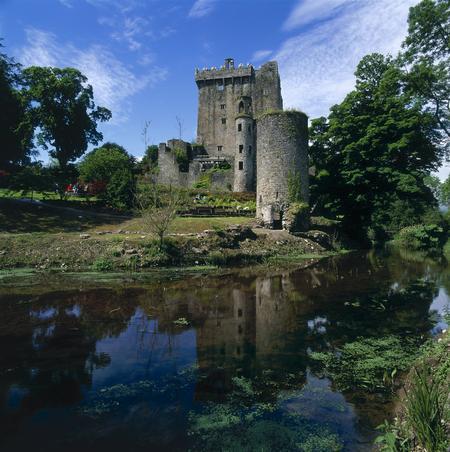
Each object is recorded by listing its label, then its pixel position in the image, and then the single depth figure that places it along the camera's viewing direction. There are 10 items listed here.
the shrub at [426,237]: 36.31
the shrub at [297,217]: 30.89
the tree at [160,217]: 22.52
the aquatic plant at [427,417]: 4.59
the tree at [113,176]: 34.25
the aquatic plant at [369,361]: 7.48
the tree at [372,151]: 33.12
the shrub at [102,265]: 20.12
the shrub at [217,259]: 22.69
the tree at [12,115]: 36.41
